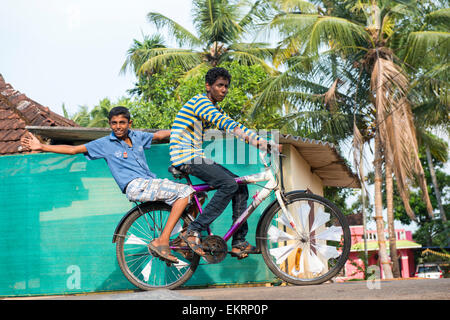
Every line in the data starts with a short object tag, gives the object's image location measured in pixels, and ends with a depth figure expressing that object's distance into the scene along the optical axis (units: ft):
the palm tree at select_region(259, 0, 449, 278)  55.62
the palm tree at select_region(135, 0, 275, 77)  78.23
